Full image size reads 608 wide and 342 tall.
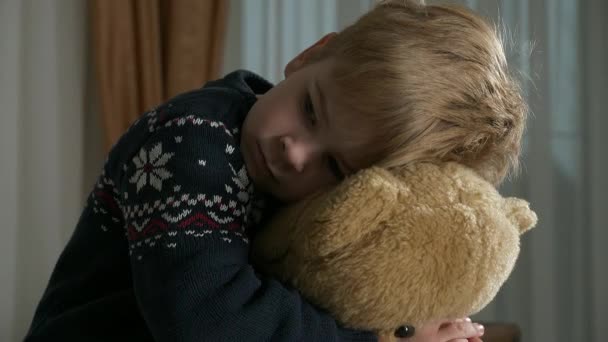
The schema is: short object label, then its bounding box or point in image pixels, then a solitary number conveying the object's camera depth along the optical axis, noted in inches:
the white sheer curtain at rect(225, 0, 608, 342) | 104.7
